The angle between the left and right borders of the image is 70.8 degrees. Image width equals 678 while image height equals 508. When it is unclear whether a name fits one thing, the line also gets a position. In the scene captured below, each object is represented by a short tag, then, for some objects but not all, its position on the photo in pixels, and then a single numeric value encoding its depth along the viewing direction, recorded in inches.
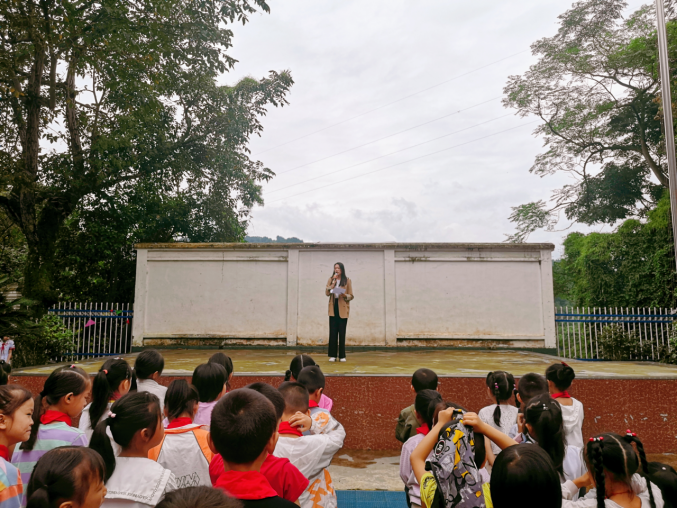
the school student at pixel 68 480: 58.4
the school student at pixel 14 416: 83.4
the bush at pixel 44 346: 387.9
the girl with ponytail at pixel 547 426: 88.4
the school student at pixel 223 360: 137.3
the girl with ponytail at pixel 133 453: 71.0
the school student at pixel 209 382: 116.5
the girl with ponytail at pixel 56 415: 87.0
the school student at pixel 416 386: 124.1
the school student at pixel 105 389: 106.4
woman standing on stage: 300.4
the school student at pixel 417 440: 91.1
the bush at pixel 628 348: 430.3
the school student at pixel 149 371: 134.3
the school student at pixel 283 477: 71.7
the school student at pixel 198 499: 43.1
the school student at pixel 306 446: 89.3
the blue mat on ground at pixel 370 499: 150.0
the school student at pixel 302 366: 141.9
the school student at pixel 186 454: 85.5
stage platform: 211.9
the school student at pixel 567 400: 125.7
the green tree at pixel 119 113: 367.2
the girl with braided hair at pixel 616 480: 68.9
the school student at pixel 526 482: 56.4
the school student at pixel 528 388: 122.3
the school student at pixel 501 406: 123.8
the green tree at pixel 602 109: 653.3
